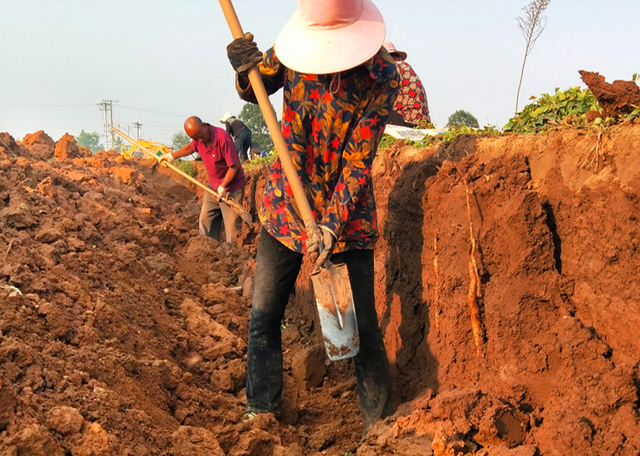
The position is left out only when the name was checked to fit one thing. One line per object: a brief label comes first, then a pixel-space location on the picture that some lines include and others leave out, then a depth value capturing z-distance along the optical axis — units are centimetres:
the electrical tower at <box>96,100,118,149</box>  5447
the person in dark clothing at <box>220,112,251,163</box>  1221
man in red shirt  742
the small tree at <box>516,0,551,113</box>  753
